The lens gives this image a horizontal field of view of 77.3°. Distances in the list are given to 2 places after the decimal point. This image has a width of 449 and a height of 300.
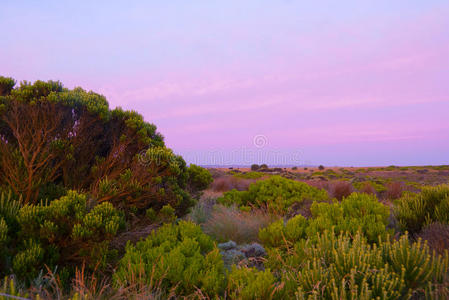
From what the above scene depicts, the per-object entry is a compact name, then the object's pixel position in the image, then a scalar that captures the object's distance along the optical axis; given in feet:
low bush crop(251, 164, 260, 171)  188.85
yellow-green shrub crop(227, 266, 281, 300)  10.58
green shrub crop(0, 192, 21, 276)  12.64
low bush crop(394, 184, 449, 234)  19.26
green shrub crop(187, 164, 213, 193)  29.04
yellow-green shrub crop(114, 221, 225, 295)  12.15
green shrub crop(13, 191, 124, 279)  13.32
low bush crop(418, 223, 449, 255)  13.76
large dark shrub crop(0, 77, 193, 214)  16.76
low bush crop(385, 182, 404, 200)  54.34
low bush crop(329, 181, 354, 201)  47.85
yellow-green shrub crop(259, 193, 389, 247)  17.38
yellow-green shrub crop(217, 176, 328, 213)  32.50
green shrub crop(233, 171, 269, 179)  93.70
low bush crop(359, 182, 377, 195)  54.29
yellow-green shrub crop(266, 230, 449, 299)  9.71
